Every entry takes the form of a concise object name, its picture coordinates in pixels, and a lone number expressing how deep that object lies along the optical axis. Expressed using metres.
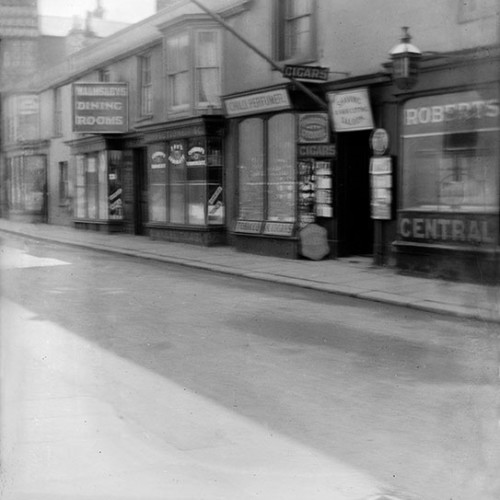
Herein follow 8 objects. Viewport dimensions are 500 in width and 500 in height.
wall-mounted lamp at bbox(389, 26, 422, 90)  11.15
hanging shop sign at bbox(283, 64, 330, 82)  13.01
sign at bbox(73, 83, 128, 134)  19.03
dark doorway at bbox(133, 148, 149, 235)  22.55
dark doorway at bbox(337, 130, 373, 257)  14.34
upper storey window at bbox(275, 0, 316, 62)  14.18
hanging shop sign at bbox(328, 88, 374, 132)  13.13
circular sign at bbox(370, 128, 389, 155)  12.86
